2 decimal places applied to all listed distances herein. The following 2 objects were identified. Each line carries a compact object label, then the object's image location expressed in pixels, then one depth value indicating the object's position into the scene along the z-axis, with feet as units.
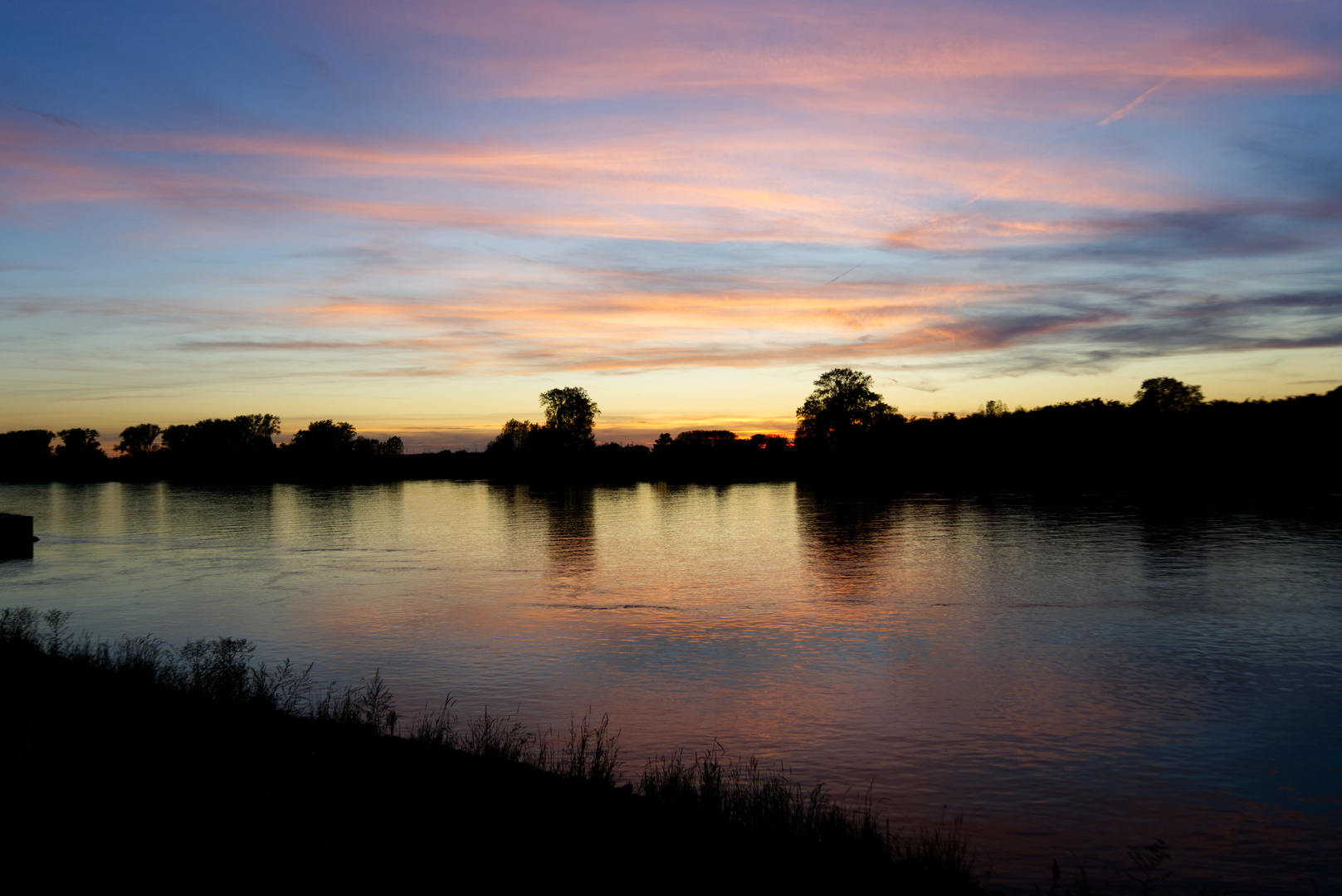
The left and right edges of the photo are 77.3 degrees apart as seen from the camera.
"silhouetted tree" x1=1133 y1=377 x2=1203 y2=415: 571.28
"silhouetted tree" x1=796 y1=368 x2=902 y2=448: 646.74
